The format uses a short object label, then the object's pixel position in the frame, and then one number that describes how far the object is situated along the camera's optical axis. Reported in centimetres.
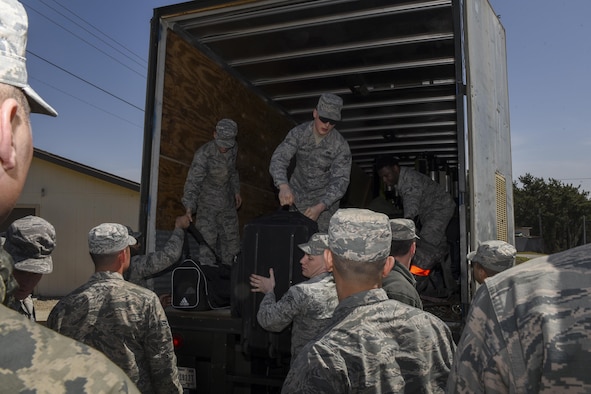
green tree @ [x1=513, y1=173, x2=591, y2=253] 4356
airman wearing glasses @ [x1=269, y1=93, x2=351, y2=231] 405
